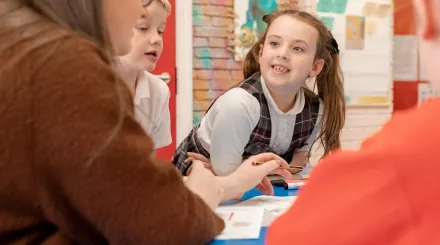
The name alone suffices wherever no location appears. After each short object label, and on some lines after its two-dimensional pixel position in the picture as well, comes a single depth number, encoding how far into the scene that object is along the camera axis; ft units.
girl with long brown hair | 6.18
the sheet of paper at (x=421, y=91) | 13.43
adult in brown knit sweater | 1.99
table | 2.62
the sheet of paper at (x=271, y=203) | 3.62
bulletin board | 12.28
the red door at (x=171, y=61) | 10.55
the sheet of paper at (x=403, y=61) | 13.58
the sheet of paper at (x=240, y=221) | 2.79
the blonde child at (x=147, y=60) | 5.85
